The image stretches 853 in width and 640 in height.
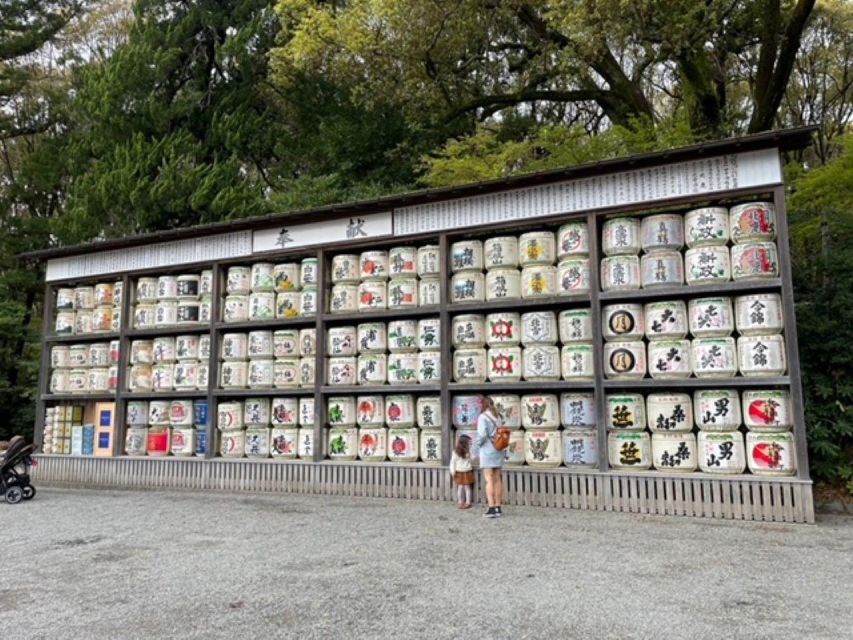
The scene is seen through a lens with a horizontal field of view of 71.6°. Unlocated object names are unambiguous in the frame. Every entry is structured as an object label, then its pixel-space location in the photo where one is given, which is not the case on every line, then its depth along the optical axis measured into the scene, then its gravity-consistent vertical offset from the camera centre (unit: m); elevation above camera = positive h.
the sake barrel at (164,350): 8.74 +0.83
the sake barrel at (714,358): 5.92 +0.41
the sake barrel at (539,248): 6.97 +1.79
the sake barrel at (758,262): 5.88 +1.35
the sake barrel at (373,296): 7.70 +1.40
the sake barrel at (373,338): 7.61 +0.84
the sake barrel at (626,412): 6.27 -0.13
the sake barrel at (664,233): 6.38 +1.78
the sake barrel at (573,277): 6.71 +1.40
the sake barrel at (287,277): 8.21 +1.76
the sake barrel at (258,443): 8.01 -0.51
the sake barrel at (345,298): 7.85 +1.39
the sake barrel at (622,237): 6.52 +1.78
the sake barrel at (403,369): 7.39 +0.42
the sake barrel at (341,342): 7.76 +0.81
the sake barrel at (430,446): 7.12 -0.52
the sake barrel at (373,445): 7.39 -0.51
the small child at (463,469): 6.50 -0.73
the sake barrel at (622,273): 6.46 +1.37
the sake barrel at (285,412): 7.94 -0.10
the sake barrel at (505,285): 7.07 +1.39
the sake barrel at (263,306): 8.25 +1.37
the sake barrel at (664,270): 6.30 +1.38
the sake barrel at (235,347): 8.30 +0.82
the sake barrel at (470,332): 7.14 +0.84
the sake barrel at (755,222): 5.93 +1.76
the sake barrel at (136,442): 8.67 -0.51
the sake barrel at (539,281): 6.90 +1.39
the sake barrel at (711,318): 5.98 +0.82
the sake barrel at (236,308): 8.41 +1.37
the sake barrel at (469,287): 7.21 +1.40
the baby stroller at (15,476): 7.64 -0.87
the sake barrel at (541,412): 6.65 -0.12
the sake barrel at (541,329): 6.80 +0.83
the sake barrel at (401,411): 7.32 -0.10
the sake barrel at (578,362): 6.55 +0.42
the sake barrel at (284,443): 7.86 -0.50
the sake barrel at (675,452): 5.97 -0.53
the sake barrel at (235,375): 8.22 +0.42
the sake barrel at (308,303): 8.01 +1.38
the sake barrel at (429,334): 7.35 +0.85
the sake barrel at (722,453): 5.76 -0.53
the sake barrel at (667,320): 6.21 +0.83
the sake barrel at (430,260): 7.45 +1.78
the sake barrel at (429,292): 7.40 +1.38
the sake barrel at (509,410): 6.82 -0.09
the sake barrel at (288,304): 8.14 +1.38
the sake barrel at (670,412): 6.07 -0.13
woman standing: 6.17 -0.59
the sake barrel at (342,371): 7.68 +0.42
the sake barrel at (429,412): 7.19 -0.11
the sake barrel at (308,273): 8.05 +1.79
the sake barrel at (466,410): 7.01 -0.09
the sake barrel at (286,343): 8.09 +0.84
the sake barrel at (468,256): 7.27 +1.78
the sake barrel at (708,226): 6.15 +1.79
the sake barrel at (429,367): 7.27 +0.43
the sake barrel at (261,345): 8.16 +0.83
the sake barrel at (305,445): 7.72 -0.52
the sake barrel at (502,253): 7.13 +1.79
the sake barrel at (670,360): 6.13 +0.41
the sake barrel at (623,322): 6.39 +0.84
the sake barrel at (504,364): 6.93 +0.44
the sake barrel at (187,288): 8.73 +1.73
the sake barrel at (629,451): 6.18 -0.53
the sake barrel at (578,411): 6.51 -0.11
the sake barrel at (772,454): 5.57 -0.53
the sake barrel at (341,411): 7.61 -0.09
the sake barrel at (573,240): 6.74 +1.83
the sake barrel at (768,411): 5.66 -0.12
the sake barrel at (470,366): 7.06 +0.43
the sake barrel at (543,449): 6.55 -0.53
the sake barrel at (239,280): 8.48 +1.78
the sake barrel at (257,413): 8.08 -0.10
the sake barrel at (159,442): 8.54 -0.51
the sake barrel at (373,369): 7.56 +0.44
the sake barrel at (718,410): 5.87 -0.11
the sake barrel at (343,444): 7.54 -0.51
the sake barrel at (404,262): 7.61 +1.81
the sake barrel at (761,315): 5.78 +0.81
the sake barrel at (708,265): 6.08 +1.37
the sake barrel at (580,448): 6.42 -0.51
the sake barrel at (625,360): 6.32 +0.42
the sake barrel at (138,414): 8.75 -0.10
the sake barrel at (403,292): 7.55 +1.40
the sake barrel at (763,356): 5.71 +0.40
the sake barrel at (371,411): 7.48 -0.09
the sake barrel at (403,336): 7.45 +0.84
